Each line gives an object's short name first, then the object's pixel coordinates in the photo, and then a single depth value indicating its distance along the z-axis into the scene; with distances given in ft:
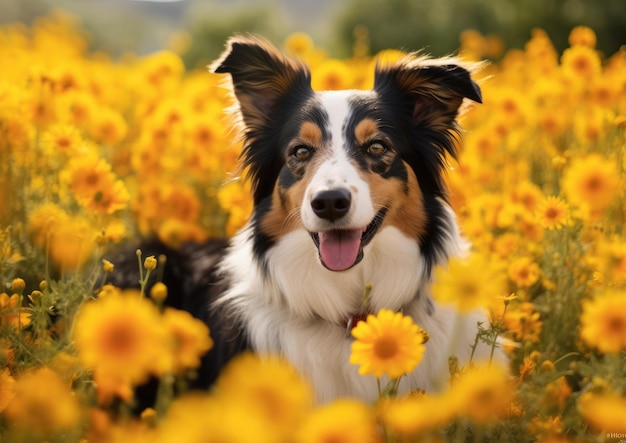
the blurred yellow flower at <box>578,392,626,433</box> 4.32
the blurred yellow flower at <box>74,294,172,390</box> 4.40
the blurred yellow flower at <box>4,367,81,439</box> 4.27
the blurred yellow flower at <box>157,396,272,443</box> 3.64
